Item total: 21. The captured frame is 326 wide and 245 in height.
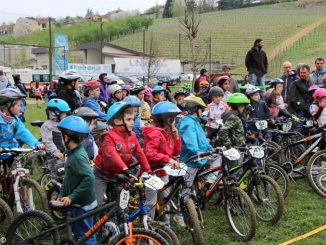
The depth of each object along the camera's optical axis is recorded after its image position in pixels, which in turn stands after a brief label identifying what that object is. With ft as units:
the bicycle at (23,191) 18.94
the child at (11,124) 20.24
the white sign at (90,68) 135.97
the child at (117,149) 16.90
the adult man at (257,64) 38.93
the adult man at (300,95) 33.01
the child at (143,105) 30.68
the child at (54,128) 21.18
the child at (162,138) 18.83
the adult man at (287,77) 35.77
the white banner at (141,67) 158.61
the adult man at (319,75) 34.40
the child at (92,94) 26.55
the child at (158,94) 32.22
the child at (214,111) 27.84
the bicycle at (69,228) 13.79
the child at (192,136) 20.10
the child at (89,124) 20.20
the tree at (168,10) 370.73
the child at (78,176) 15.06
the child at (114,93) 30.25
